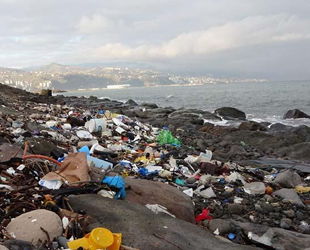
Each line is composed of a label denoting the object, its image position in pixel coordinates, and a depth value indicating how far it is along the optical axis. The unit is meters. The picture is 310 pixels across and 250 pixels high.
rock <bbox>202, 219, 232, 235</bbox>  3.69
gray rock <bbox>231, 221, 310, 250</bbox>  3.40
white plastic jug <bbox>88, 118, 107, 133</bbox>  8.65
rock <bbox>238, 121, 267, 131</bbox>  15.39
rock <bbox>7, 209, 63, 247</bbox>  2.39
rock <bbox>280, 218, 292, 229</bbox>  4.20
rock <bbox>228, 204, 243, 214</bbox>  4.49
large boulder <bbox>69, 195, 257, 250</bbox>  2.68
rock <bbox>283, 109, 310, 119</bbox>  21.36
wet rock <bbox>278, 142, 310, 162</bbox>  9.97
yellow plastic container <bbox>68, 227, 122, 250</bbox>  2.26
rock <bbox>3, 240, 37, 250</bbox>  2.12
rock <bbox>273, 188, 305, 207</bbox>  5.06
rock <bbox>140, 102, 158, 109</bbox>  28.25
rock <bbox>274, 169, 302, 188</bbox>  6.15
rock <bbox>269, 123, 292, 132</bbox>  16.23
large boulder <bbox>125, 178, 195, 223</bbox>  3.78
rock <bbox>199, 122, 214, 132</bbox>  15.57
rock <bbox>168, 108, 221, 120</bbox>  20.39
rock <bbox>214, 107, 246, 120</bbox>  23.21
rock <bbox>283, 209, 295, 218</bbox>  4.56
